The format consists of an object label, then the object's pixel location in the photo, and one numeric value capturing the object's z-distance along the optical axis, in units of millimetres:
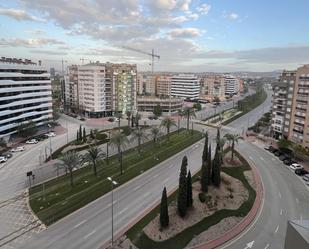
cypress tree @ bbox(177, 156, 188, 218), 36000
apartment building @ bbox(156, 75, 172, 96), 180875
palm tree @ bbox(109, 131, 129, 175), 56328
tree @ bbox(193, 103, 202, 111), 138275
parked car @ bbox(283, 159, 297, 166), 60825
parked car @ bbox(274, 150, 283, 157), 67138
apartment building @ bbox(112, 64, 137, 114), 120250
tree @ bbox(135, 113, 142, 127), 93244
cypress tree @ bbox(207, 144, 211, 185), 43944
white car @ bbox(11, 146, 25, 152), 67625
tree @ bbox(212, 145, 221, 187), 45366
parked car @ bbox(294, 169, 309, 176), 55125
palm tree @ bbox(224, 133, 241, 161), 60838
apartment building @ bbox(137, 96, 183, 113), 130875
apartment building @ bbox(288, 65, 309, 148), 69925
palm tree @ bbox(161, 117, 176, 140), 79038
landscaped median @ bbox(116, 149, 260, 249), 32500
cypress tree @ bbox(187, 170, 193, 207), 37344
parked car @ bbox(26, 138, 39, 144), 75125
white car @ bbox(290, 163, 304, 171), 58000
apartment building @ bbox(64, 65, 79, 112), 127094
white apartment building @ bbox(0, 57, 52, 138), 74375
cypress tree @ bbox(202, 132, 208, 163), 49544
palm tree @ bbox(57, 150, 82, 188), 45156
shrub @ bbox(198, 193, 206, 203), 41006
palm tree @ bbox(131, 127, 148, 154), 65688
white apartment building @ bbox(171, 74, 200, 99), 174625
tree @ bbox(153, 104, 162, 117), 118256
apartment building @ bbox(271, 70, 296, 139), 76269
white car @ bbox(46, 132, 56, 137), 82244
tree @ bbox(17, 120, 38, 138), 76250
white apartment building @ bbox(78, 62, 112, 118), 114562
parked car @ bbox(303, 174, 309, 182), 52094
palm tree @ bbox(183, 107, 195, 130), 92362
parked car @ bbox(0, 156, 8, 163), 59353
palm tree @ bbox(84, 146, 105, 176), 49094
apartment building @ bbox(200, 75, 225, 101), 192625
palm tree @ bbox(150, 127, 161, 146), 69438
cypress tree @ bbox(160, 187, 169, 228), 34119
